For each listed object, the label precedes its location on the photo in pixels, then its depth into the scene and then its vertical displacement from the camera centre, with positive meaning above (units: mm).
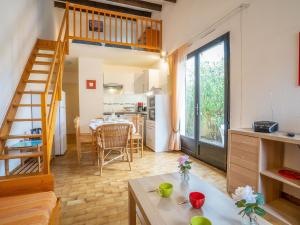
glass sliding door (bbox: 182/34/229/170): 2867 +138
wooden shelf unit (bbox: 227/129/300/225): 1707 -673
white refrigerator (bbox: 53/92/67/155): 3619 -489
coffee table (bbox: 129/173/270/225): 983 -653
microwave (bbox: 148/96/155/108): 4354 +197
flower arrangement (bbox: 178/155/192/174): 1457 -485
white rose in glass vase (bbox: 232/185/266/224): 859 -494
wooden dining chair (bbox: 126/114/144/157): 3807 -342
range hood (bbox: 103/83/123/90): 5828 +840
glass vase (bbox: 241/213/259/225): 891 -622
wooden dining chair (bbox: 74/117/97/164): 3088 -598
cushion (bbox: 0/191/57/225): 1074 -712
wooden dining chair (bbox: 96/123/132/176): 2793 -465
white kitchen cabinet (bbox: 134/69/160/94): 5117 +925
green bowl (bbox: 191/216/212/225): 900 -612
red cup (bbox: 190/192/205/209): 1086 -602
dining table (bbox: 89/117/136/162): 3140 -317
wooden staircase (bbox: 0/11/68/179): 1852 -30
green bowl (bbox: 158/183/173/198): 1222 -603
